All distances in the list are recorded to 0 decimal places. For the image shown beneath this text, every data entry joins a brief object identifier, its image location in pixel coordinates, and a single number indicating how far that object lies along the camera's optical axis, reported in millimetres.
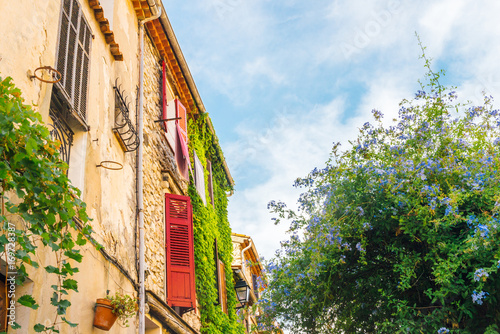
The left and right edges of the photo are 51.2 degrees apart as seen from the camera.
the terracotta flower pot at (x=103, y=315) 4965
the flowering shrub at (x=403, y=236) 5465
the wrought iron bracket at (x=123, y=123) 6772
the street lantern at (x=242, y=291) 11758
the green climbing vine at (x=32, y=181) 2938
